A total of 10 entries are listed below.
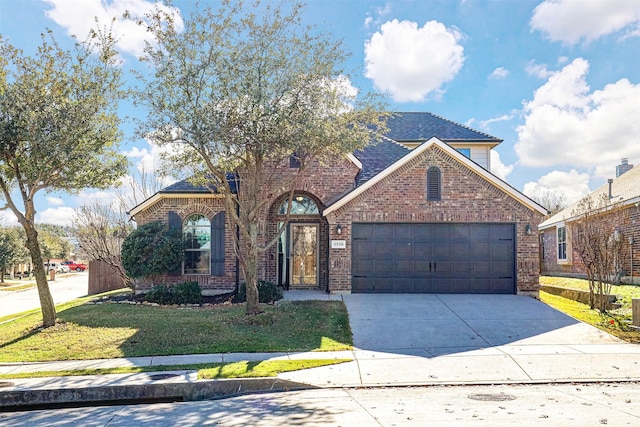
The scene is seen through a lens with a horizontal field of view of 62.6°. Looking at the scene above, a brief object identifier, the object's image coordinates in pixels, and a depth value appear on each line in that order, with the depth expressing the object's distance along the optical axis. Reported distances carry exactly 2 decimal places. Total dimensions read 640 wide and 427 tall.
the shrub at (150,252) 16.28
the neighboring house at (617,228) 17.42
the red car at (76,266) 67.00
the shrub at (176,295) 15.31
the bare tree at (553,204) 51.27
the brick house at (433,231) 15.55
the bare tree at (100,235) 19.25
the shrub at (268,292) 14.72
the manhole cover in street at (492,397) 7.29
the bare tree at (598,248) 13.55
